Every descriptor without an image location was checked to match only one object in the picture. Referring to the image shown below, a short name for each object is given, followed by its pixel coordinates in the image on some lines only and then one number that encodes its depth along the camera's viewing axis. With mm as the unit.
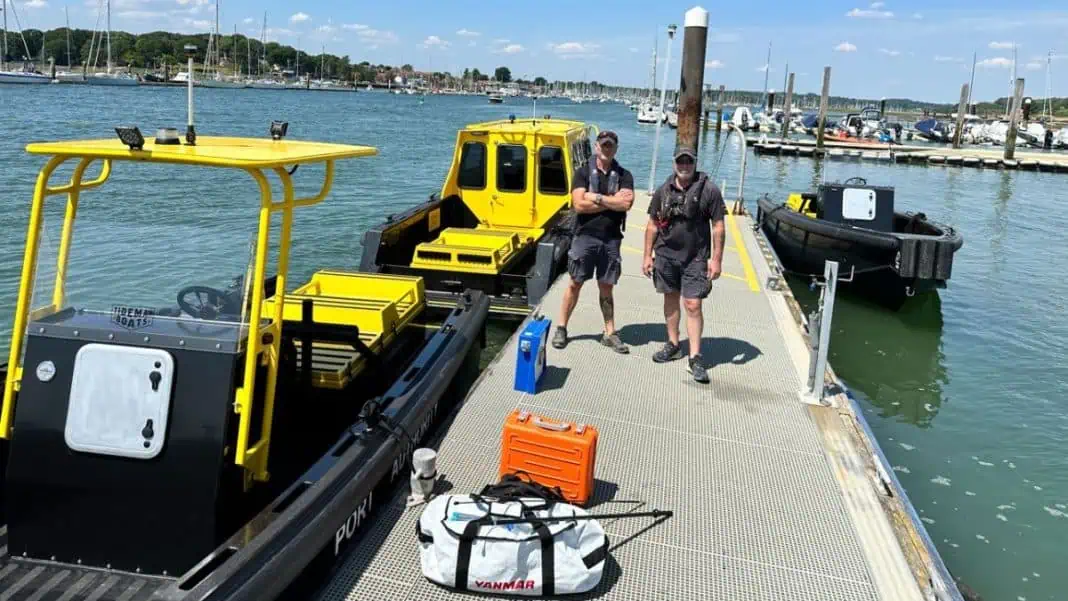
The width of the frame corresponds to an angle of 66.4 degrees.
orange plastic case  4012
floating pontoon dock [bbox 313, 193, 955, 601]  3596
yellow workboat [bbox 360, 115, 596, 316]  8844
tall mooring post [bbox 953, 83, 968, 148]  50091
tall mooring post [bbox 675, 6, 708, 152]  13203
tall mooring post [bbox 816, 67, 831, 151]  44644
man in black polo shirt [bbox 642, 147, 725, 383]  5852
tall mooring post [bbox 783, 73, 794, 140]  52619
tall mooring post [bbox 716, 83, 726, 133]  56784
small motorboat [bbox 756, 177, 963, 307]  11086
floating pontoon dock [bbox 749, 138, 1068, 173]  40719
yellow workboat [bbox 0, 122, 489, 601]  3195
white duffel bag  3320
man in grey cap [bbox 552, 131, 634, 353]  6035
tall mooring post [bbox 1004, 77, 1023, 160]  41000
